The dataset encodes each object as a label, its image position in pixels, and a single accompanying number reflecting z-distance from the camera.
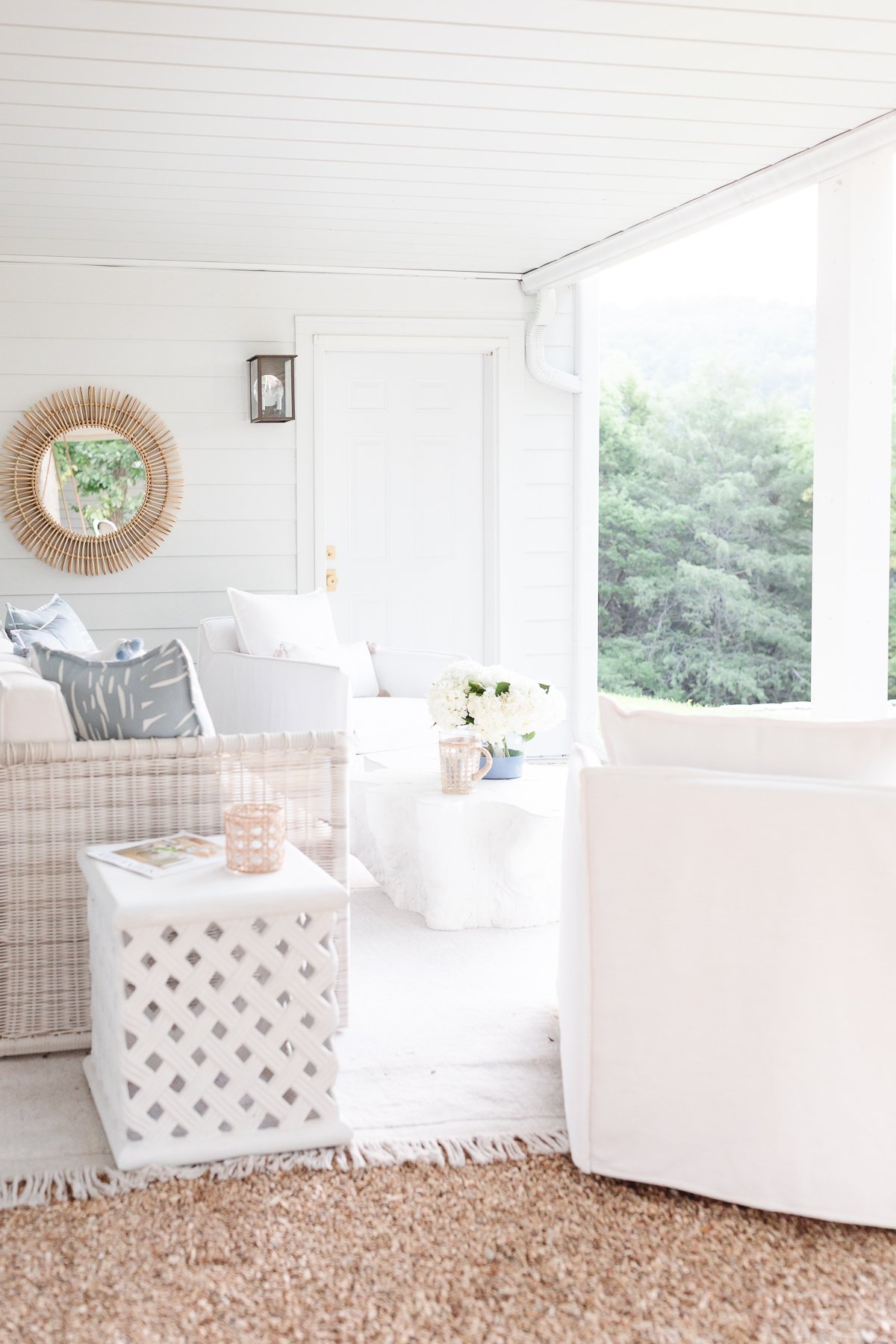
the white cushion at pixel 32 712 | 2.59
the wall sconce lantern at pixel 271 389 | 5.82
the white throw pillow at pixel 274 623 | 5.04
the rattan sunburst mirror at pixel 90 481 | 5.76
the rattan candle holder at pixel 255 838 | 2.30
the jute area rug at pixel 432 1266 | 1.71
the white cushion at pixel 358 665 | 5.20
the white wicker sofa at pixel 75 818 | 2.58
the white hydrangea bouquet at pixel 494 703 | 3.60
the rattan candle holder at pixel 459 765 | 3.54
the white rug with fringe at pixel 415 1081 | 2.18
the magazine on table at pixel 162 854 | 2.33
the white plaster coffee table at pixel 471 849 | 3.41
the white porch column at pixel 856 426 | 3.97
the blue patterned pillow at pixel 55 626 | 4.39
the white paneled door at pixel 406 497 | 6.28
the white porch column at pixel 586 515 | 6.40
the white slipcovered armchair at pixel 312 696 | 4.33
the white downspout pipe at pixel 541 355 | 6.24
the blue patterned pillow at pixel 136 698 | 2.68
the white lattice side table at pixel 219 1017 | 2.14
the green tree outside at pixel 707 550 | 11.98
